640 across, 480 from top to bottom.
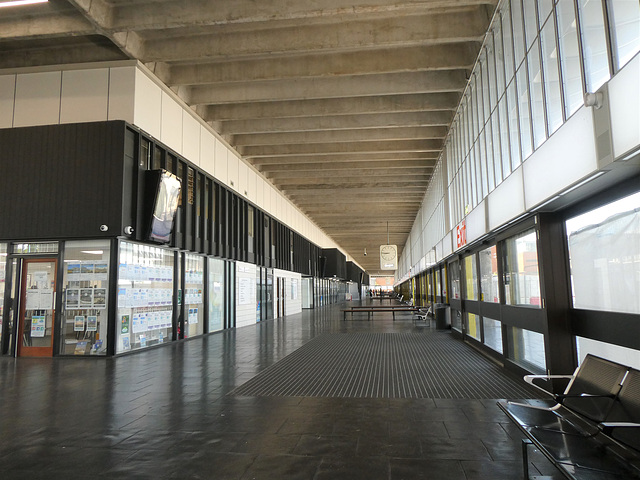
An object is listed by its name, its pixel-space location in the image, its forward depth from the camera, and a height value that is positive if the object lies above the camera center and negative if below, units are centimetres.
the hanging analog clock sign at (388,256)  2583 +185
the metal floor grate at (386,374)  557 -136
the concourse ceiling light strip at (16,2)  503 +348
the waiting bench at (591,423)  235 -96
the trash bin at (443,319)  1472 -113
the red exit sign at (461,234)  1027 +128
